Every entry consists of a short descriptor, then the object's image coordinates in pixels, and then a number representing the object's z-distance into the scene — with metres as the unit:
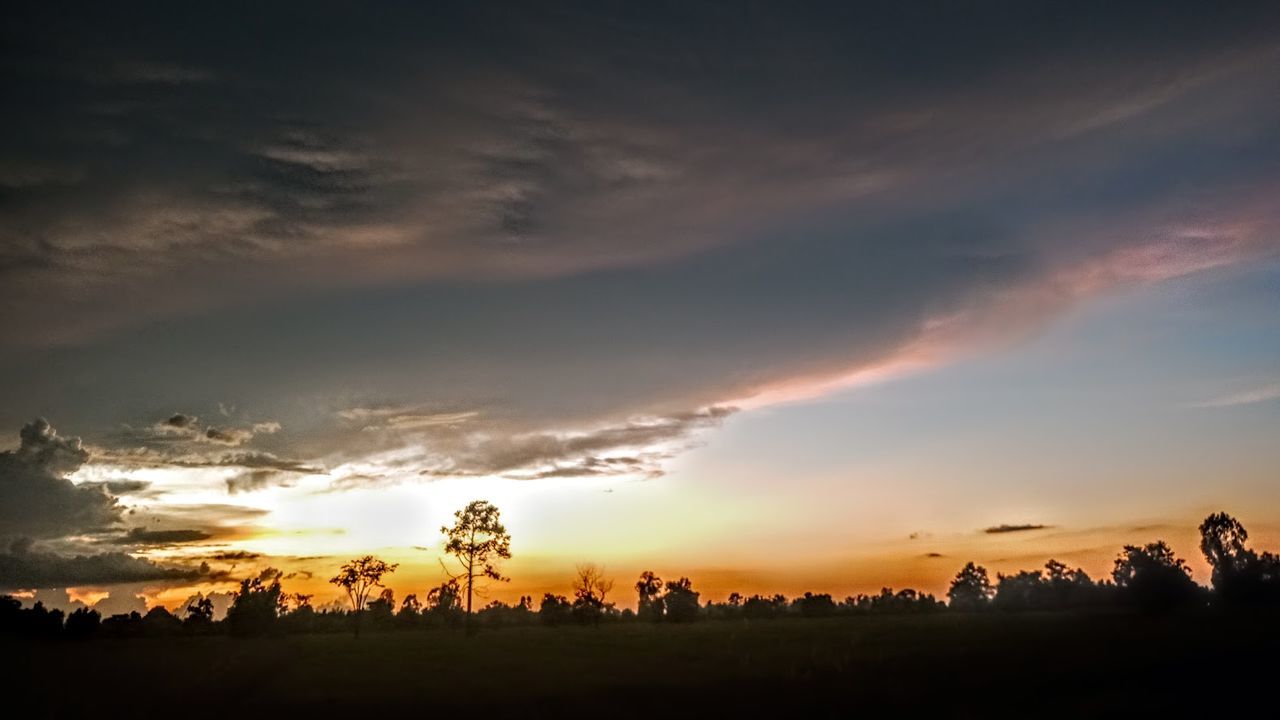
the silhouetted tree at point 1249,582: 105.81
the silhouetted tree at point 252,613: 116.19
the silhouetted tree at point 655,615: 183.38
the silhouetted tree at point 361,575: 128.62
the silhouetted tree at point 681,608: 173.38
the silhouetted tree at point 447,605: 126.46
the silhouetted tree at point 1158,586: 96.50
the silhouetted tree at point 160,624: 111.40
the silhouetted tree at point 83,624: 91.56
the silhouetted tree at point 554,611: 150.00
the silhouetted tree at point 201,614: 127.44
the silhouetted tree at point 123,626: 101.88
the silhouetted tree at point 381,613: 160.38
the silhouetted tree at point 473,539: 104.75
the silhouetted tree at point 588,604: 132.75
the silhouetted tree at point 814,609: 178.62
